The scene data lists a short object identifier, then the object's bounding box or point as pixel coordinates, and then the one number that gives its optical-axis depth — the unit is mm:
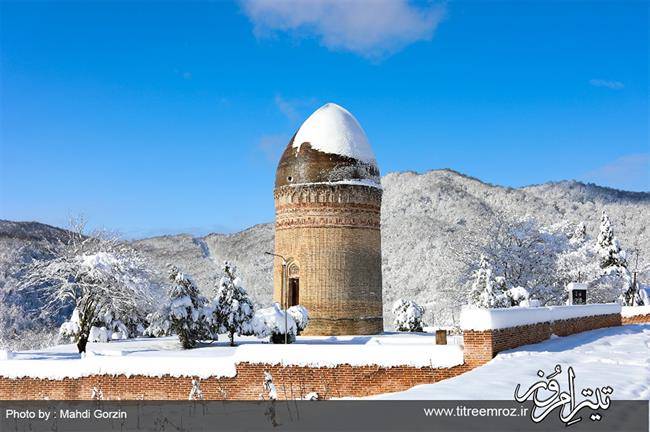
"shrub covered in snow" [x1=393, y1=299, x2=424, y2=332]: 34938
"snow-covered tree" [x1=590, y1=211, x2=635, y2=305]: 37869
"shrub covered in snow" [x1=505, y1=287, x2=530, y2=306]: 28031
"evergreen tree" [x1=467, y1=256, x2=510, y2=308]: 31594
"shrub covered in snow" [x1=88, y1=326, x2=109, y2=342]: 31191
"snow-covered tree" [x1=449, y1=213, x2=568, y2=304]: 35031
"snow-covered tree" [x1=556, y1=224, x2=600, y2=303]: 34625
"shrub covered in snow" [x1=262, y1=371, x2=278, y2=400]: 15343
